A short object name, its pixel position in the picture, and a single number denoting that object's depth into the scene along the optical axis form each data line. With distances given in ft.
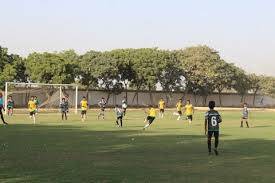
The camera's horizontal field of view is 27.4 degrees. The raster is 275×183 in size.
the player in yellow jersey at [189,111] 132.77
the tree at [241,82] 348.75
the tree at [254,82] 372.79
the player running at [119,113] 110.32
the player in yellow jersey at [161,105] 159.92
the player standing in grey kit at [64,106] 138.82
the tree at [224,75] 322.86
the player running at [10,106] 161.99
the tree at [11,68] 231.30
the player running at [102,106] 151.04
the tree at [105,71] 276.00
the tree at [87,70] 279.26
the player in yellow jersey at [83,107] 136.05
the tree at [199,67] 316.60
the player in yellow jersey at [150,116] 104.99
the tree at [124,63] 284.41
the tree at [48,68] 246.88
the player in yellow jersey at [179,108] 153.97
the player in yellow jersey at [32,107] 127.44
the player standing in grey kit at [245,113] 118.93
